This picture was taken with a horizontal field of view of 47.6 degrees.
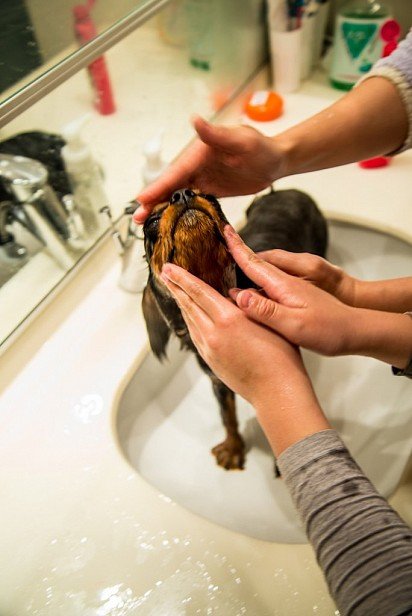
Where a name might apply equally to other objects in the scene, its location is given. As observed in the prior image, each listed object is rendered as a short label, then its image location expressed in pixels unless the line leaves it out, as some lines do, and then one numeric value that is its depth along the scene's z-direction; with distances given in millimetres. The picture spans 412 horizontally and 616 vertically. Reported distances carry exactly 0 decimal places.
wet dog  643
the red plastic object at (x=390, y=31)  1289
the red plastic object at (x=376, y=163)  1243
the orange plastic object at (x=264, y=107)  1406
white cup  1436
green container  1381
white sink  902
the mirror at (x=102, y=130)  954
